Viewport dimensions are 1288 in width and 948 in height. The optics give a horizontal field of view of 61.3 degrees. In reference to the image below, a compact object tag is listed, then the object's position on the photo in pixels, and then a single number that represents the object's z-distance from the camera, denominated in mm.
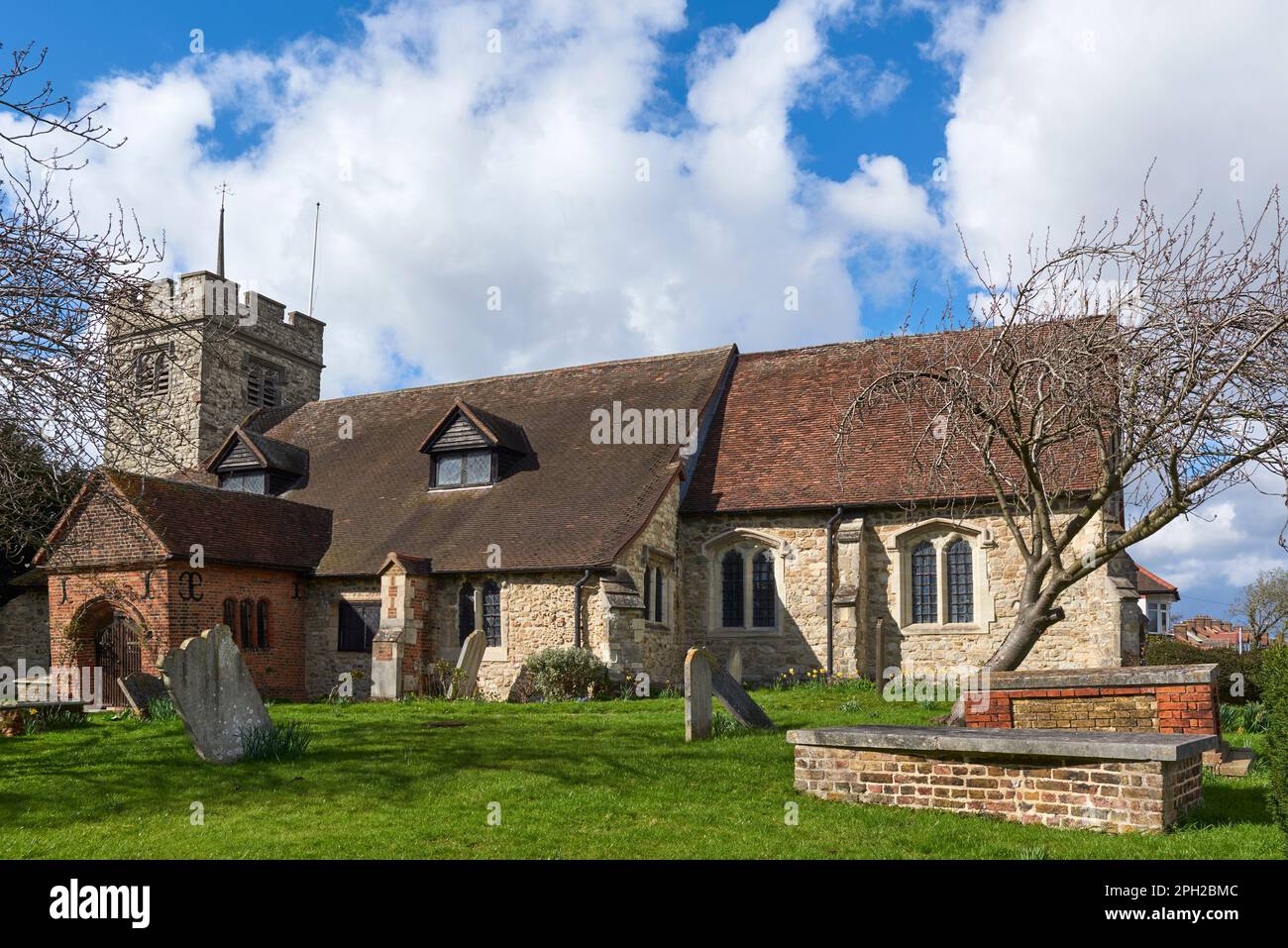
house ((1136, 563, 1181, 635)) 60281
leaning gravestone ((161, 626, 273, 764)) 11500
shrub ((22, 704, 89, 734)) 15367
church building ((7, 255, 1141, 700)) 21734
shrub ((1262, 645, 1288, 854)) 7578
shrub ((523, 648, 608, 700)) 20328
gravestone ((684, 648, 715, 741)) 12828
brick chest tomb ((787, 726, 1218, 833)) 8133
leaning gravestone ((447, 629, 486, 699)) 20828
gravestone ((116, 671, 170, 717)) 16031
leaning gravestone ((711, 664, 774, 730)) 13547
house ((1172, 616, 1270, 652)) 70688
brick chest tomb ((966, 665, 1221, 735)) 10180
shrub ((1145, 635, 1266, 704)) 18781
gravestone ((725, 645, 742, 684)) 21922
